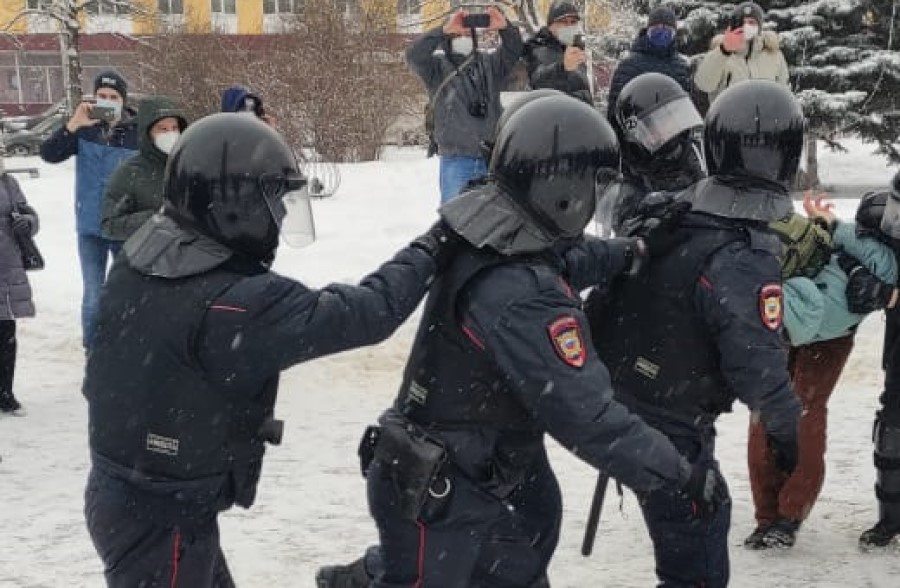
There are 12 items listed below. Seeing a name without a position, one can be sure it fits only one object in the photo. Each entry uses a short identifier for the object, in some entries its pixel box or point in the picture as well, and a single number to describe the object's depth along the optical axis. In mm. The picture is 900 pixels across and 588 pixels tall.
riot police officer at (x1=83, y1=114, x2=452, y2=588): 2828
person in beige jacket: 8766
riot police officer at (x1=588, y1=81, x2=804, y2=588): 3385
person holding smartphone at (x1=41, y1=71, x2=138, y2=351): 7613
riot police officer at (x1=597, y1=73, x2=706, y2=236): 4230
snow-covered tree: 16078
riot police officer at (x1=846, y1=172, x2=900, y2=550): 4445
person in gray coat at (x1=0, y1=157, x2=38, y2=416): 7066
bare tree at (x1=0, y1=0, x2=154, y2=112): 24359
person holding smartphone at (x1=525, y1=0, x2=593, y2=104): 7758
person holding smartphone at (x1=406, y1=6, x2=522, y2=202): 7715
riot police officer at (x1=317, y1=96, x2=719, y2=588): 2816
